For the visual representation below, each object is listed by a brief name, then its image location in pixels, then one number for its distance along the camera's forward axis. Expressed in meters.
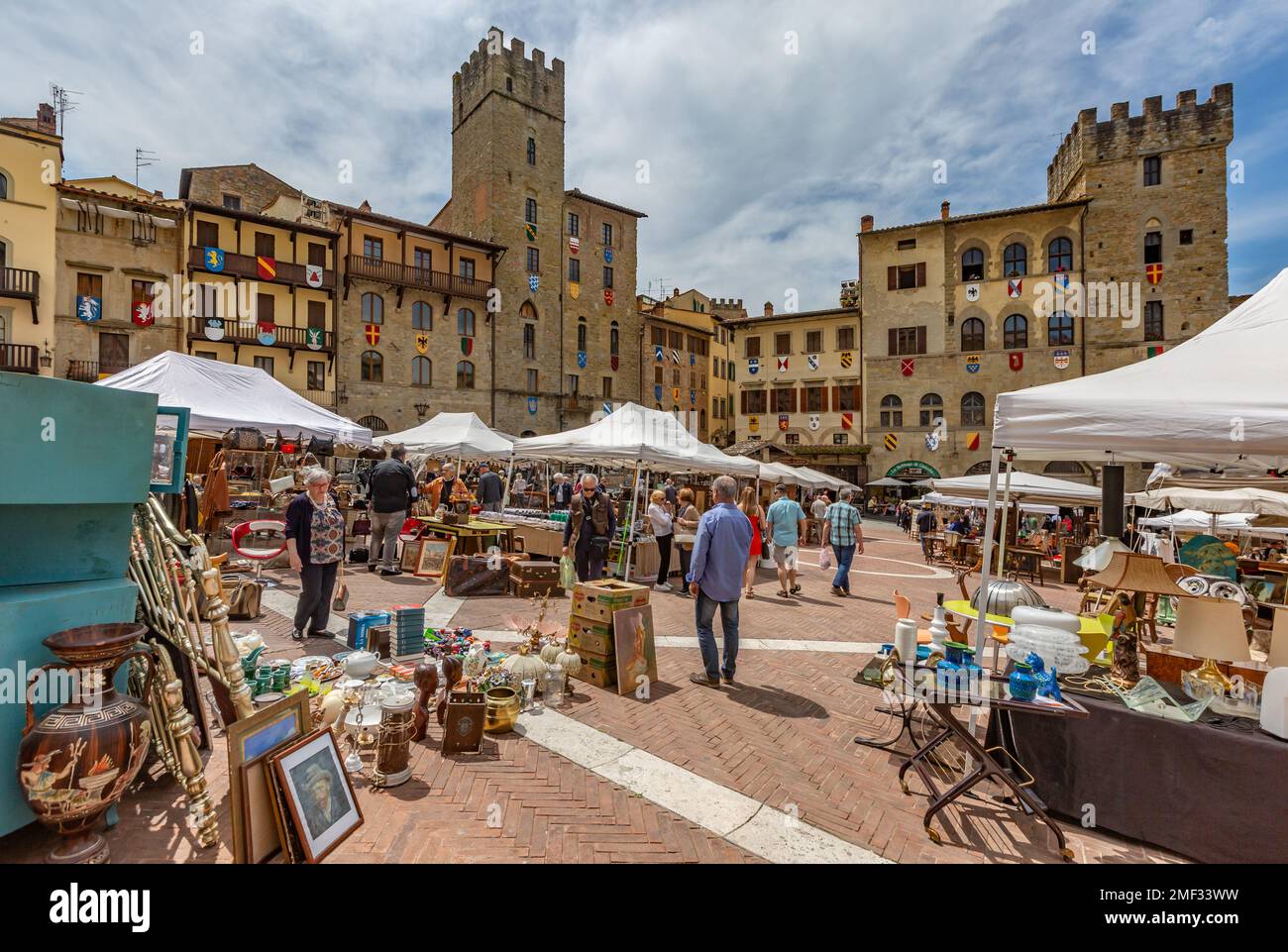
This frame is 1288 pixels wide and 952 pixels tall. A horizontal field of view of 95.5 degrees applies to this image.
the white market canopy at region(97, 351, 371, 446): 8.52
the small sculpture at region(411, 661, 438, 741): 4.07
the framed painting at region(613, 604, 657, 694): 5.04
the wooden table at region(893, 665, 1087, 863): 3.21
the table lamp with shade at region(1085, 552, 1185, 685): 4.57
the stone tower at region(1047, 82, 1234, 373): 27.12
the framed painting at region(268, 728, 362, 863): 2.60
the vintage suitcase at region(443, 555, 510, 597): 8.34
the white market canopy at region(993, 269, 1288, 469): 3.41
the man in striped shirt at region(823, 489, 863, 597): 9.80
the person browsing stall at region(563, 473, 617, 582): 8.84
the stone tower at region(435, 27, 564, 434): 34.06
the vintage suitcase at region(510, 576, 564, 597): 8.53
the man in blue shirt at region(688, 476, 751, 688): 5.24
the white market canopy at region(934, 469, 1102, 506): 12.81
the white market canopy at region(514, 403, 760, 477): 9.56
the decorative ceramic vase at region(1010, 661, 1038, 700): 3.35
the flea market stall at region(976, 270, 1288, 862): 3.05
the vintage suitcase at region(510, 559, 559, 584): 8.52
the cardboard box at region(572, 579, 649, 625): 5.26
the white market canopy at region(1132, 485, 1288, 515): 9.91
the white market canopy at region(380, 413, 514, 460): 14.34
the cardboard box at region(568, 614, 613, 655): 5.20
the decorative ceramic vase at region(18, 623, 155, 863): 2.46
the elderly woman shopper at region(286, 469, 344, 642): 5.70
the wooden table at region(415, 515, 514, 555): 9.77
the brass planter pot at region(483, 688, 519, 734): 4.22
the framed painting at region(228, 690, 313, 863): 2.45
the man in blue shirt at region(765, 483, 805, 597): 9.41
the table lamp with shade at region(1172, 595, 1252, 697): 4.20
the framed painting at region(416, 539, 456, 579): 9.37
